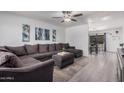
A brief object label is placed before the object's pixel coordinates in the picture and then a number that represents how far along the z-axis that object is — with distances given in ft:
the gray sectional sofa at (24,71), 3.44
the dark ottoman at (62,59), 9.59
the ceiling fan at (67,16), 9.49
